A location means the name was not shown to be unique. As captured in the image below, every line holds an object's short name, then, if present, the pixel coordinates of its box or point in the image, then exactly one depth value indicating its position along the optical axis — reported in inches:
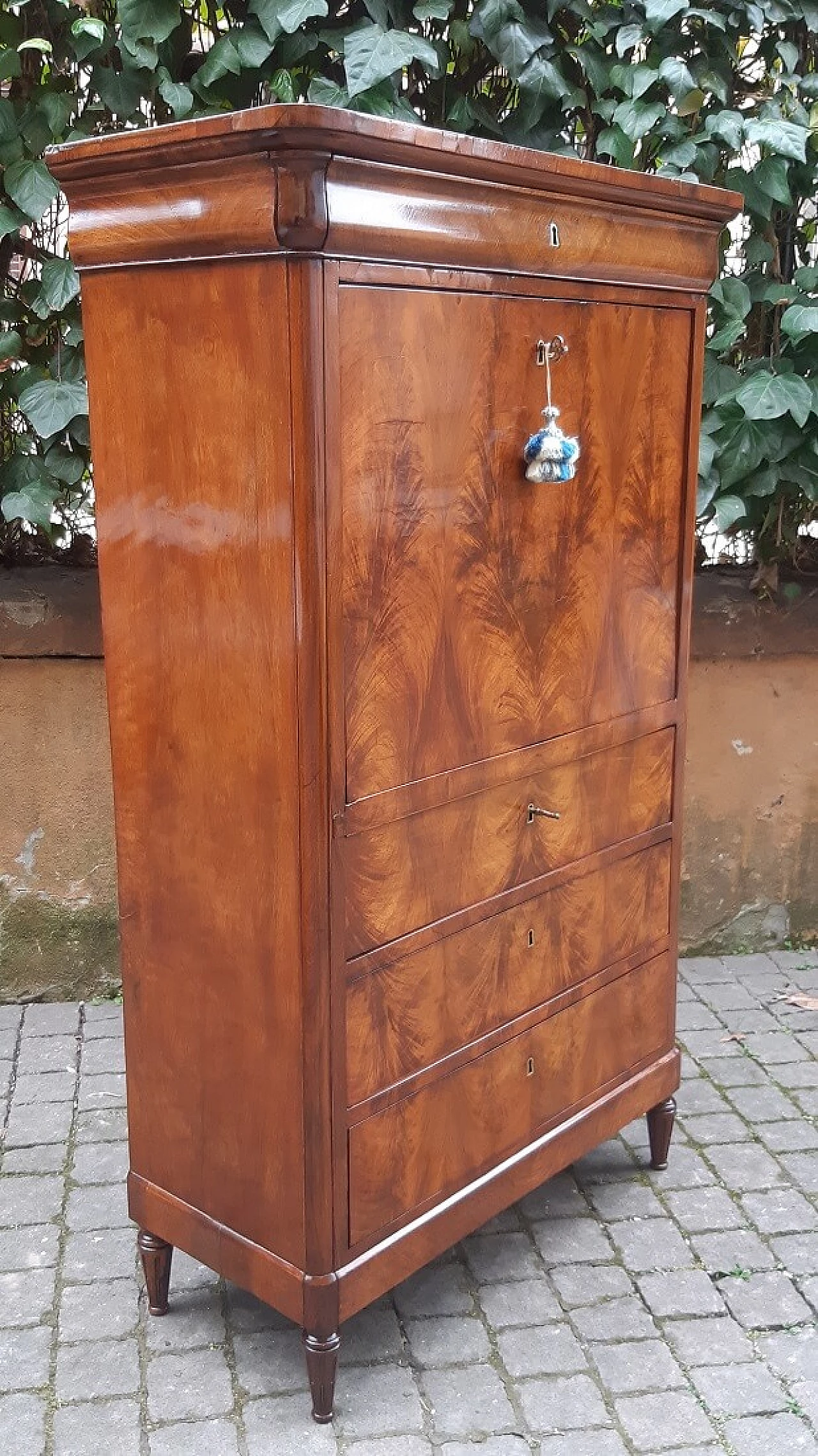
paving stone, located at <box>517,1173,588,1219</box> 115.3
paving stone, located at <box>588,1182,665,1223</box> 115.3
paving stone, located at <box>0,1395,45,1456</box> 88.3
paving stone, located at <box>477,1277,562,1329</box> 101.4
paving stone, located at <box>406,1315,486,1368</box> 97.0
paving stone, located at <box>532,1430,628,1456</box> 88.3
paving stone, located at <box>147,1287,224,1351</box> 98.7
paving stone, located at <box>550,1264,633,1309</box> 104.0
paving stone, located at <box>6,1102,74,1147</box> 126.4
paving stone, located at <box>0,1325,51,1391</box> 94.4
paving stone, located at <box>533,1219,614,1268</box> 109.1
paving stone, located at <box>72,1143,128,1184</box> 120.2
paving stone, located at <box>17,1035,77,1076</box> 140.2
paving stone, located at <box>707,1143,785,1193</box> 120.2
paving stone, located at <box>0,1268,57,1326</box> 101.3
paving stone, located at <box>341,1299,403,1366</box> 97.5
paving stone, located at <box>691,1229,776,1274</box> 108.2
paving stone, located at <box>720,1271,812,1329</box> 101.5
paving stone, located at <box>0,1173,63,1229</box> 114.0
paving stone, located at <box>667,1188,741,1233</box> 113.8
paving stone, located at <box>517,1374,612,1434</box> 90.9
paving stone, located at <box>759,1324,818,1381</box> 96.1
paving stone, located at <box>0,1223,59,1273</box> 107.9
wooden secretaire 77.0
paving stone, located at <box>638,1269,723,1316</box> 102.7
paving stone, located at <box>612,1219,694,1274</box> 108.5
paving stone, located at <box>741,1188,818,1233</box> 113.7
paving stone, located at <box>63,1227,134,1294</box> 106.8
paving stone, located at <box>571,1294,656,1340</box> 99.7
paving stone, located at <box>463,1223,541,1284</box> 107.0
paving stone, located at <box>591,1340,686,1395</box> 94.6
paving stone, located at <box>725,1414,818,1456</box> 88.7
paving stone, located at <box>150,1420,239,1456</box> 88.0
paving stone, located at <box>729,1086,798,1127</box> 131.6
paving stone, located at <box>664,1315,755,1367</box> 97.4
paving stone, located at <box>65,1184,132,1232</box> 113.6
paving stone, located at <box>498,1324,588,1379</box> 96.0
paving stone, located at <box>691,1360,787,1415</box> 92.5
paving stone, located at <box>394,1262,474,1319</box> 102.4
